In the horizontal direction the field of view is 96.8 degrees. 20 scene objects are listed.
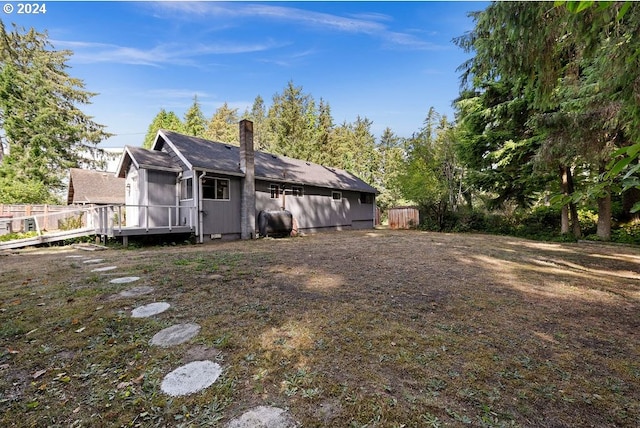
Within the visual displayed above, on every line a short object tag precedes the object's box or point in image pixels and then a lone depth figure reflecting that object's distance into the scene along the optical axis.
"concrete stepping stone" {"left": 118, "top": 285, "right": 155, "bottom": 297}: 3.63
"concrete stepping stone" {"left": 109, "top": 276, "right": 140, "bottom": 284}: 4.17
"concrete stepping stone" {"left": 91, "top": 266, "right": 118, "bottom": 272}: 5.01
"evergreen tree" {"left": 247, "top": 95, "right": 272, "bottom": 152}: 30.58
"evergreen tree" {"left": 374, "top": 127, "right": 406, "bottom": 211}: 25.12
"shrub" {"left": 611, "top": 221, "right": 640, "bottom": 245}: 9.36
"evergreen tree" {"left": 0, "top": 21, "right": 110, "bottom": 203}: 19.45
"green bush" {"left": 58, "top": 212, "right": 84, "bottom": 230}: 12.80
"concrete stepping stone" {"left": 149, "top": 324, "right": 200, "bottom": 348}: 2.45
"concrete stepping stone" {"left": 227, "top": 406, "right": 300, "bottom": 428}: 1.53
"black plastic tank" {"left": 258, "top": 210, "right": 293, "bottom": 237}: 11.10
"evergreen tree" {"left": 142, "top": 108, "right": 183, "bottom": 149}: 29.45
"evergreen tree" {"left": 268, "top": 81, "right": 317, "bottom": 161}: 27.34
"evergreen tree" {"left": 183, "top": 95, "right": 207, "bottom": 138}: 29.47
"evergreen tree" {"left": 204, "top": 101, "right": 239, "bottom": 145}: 30.41
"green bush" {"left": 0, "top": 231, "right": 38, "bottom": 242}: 9.33
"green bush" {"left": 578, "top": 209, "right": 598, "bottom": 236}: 11.16
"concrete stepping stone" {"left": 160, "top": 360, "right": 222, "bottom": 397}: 1.86
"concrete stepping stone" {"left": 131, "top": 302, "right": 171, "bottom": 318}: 3.01
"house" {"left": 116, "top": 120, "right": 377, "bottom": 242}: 9.86
